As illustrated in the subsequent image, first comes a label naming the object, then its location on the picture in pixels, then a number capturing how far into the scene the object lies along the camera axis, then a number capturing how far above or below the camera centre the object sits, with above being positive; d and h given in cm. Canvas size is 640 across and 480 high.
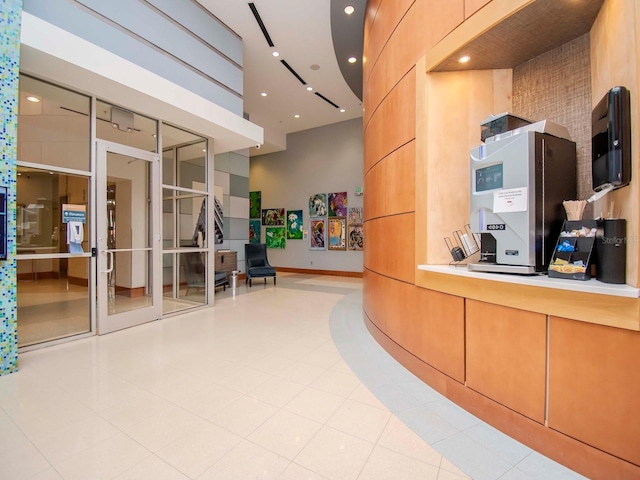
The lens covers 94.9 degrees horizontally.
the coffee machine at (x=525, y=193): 195 +32
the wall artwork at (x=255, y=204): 1224 +148
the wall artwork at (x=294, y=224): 1124 +58
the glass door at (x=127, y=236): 420 +5
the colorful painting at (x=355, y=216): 998 +79
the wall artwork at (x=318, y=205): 1069 +127
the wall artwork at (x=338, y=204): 1030 +124
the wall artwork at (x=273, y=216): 1170 +92
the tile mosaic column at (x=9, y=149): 288 +90
